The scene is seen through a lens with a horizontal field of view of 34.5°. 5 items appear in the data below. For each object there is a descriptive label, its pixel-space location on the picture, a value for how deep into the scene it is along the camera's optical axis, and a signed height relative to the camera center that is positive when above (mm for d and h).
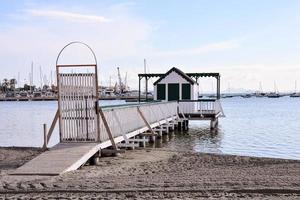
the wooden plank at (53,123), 14302 -1022
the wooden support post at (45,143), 14616 -1631
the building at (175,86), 33250 +140
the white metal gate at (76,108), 14531 -575
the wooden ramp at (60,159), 11266 -1805
